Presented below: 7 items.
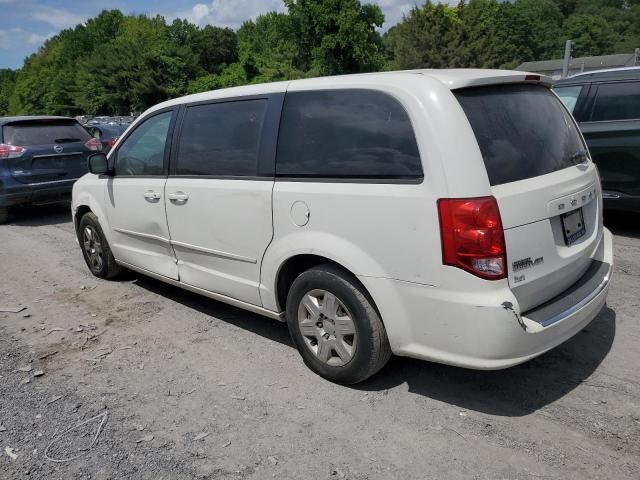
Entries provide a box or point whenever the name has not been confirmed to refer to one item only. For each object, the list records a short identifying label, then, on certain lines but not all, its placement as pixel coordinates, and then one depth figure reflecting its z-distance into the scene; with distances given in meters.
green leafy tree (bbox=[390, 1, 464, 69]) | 59.38
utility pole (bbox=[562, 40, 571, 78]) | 14.33
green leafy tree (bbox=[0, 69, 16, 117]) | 113.61
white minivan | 2.62
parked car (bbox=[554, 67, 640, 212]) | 5.82
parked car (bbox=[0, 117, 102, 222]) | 8.54
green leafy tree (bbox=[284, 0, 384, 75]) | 53.62
